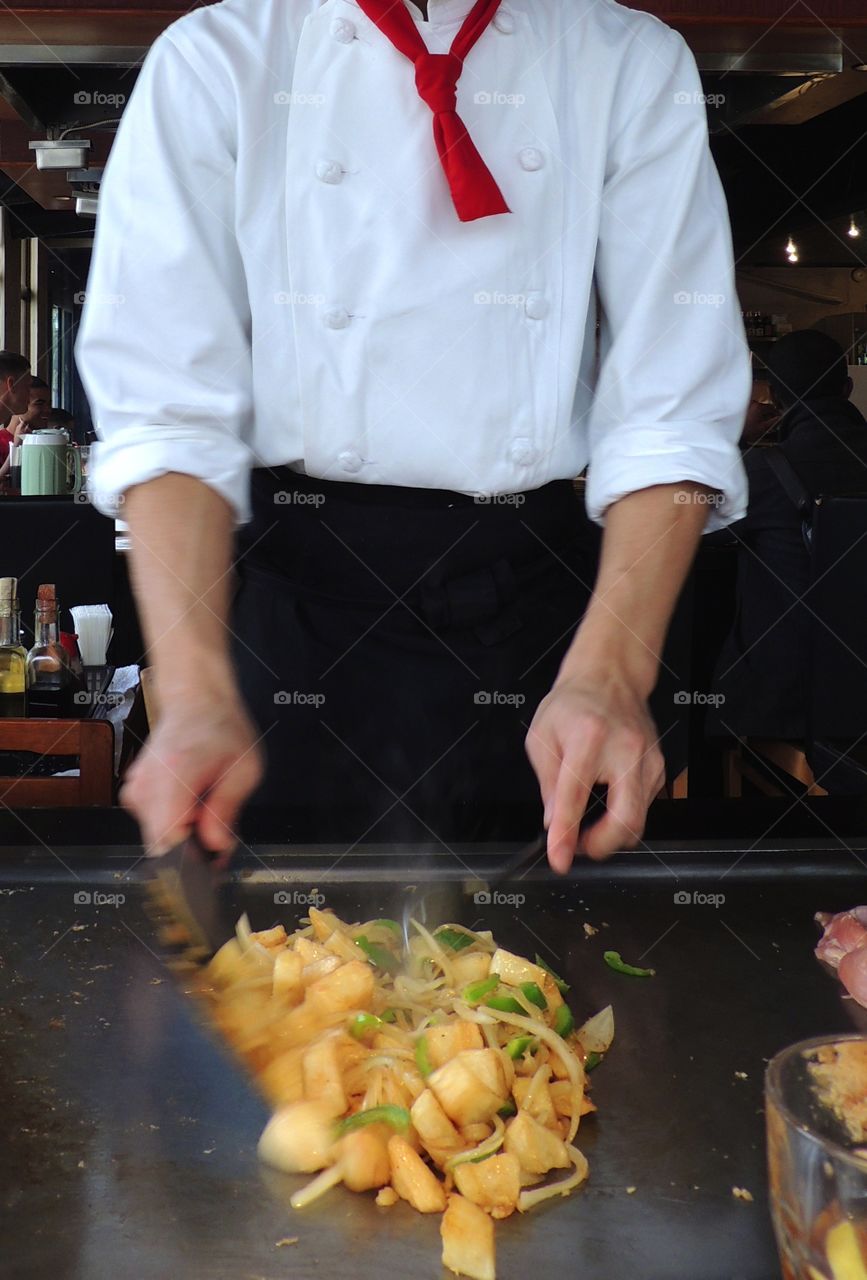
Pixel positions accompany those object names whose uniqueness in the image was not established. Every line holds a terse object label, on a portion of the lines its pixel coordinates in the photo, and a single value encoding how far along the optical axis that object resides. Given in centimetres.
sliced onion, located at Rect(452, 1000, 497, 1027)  118
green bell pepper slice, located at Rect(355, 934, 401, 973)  133
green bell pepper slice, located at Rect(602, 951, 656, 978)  138
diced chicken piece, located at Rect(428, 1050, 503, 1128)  107
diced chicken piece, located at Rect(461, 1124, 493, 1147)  107
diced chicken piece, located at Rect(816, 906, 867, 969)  137
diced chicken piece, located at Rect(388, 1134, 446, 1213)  100
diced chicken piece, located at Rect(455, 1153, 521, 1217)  100
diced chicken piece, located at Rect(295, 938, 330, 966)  128
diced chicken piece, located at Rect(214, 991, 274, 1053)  123
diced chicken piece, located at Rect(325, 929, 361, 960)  128
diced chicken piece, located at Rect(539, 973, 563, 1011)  124
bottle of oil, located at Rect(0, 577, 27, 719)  287
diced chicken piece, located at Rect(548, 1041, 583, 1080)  116
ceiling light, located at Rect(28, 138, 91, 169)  407
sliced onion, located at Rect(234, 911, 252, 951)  133
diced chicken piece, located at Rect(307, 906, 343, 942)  136
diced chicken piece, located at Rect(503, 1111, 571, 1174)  103
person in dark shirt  400
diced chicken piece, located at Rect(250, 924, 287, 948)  135
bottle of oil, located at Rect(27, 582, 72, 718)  299
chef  144
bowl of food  66
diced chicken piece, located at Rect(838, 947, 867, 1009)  131
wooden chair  268
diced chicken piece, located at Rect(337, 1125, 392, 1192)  102
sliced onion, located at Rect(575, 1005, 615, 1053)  124
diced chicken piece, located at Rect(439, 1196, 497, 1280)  92
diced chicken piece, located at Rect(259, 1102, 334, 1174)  104
